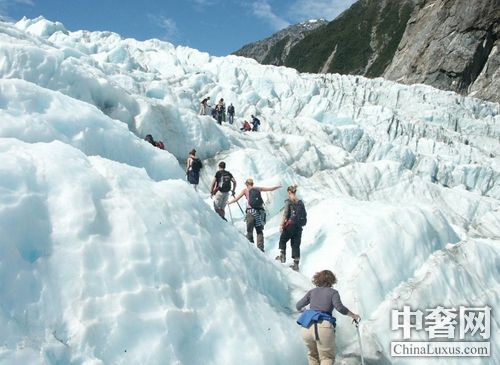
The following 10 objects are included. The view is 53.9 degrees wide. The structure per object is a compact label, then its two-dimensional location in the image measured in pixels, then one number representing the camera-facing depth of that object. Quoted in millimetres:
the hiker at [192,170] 10969
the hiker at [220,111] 22219
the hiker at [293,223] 7738
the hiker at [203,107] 22739
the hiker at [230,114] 24531
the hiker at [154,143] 13323
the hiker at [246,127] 24077
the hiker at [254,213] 8336
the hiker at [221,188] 8703
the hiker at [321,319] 4773
